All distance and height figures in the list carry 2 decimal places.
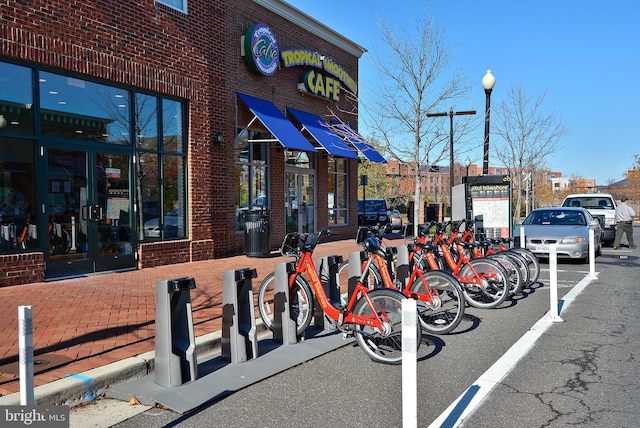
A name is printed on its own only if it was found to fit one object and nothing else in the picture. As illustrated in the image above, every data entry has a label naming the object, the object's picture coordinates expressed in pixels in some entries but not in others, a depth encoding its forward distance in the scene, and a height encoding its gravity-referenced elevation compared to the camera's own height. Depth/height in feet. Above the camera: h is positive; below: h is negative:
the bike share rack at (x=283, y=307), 19.53 -3.75
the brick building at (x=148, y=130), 29.22 +5.25
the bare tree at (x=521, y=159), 87.61 +6.71
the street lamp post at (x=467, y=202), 50.78 -0.17
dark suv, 94.71 -1.71
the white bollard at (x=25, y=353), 10.39 -2.82
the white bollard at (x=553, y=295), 23.24 -4.14
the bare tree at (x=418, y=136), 44.11 +5.61
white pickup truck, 61.21 -0.95
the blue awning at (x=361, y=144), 55.01 +6.05
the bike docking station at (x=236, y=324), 17.44 -3.92
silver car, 42.78 -2.65
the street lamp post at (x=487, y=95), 48.62 +9.61
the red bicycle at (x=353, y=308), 17.42 -3.65
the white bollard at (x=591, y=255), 36.11 -3.89
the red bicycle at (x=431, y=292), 20.53 -3.52
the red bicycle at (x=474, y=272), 25.40 -3.42
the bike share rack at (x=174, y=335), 15.03 -3.70
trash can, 42.63 -2.28
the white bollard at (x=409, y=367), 10.64 -3.28
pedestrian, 55.01 -2.35
